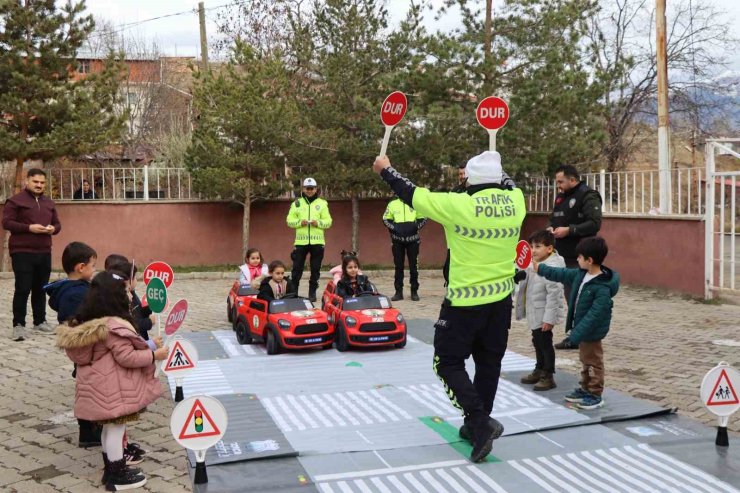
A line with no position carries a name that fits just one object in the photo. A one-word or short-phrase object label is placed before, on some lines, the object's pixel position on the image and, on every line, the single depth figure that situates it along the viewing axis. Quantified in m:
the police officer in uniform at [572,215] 8.27
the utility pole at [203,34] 22.97
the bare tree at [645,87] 20.84
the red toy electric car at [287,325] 8.12
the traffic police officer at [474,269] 4.86
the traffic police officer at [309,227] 11.80
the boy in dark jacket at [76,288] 5.35
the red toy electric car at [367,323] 8.22
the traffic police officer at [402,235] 12.43
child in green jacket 5.82
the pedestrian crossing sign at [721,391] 4.95
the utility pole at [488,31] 15.96
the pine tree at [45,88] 15.07
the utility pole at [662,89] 14.46
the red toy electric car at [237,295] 9.23
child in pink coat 4.42
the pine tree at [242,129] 15.98
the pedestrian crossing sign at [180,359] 5.81
